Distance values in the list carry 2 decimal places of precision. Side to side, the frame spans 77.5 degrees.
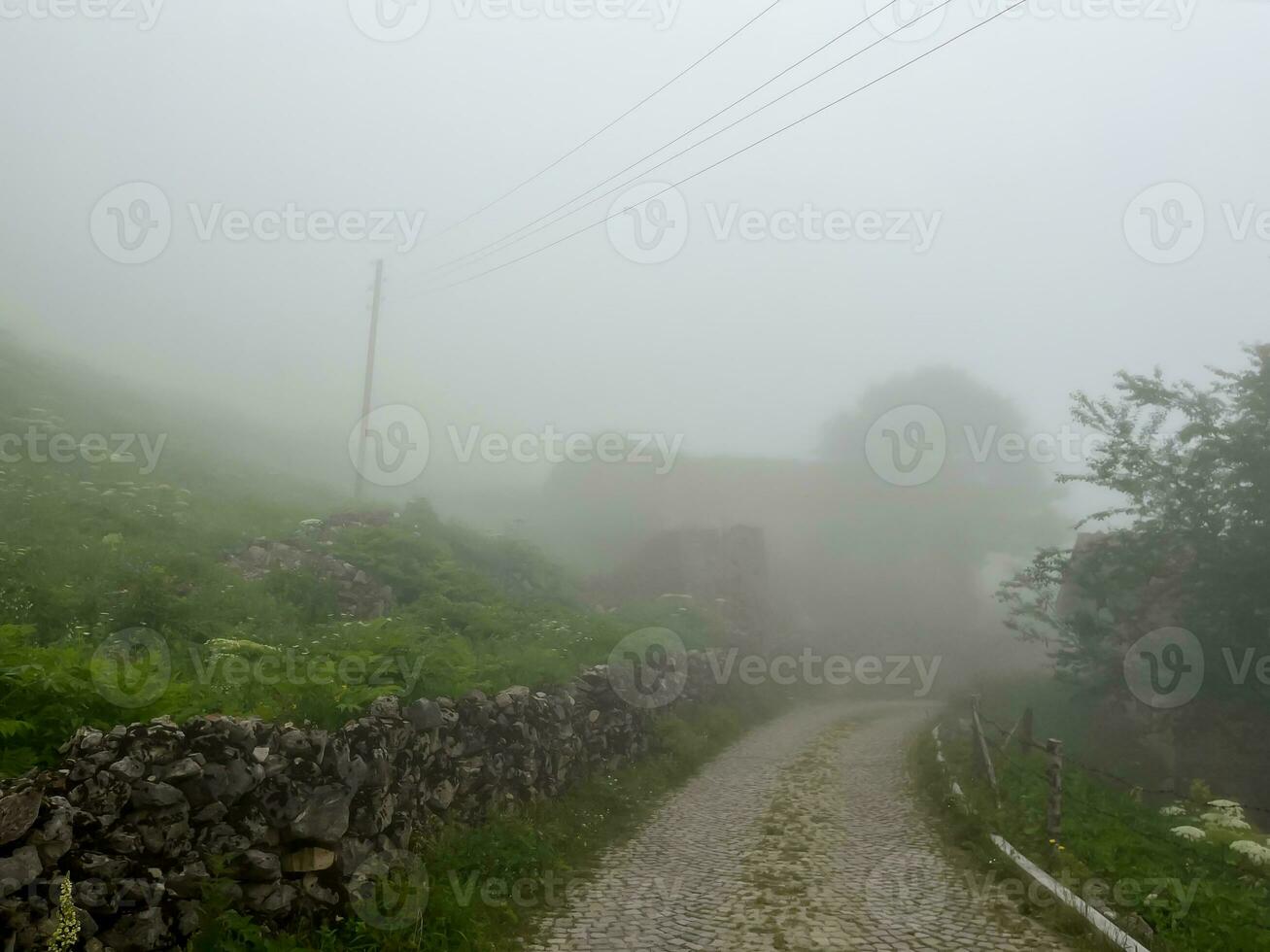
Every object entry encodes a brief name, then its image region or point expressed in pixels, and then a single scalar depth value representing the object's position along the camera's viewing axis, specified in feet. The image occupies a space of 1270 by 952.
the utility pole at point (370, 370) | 99.45
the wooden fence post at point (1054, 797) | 33.45
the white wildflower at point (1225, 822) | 33.96
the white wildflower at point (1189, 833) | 32.20
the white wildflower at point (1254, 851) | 30.40
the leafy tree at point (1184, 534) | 53.11
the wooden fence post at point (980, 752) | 41.65
